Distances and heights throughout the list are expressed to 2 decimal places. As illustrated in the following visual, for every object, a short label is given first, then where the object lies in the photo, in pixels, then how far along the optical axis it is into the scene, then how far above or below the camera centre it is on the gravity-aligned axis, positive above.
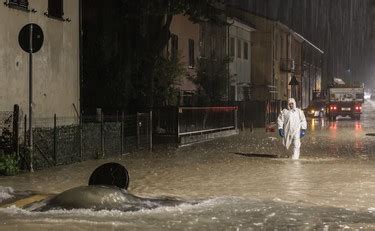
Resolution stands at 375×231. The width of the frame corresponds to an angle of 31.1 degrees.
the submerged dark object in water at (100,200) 9.47 -1.37
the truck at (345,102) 49.34 +0.27
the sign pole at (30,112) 14.53 -0.14
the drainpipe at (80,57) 22.52 +1.66
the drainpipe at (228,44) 44.88 +4.14
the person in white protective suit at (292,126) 18.36 -0.56
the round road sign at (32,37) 14.51 +1.48
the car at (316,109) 54.69 -0.27
